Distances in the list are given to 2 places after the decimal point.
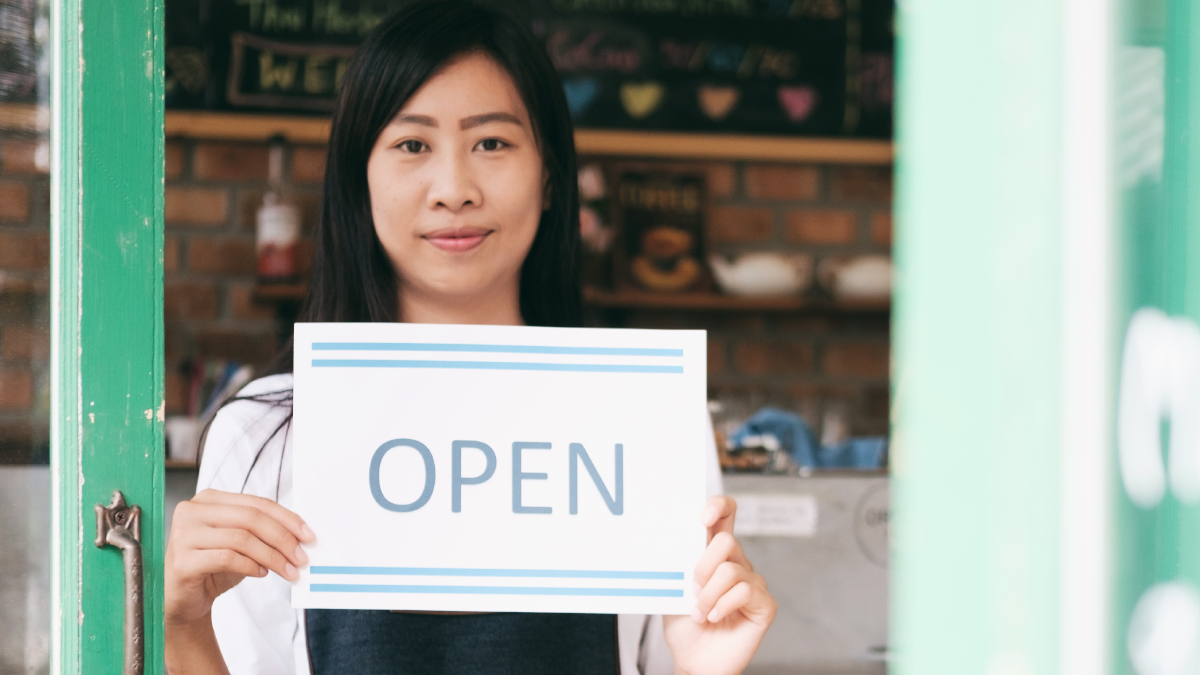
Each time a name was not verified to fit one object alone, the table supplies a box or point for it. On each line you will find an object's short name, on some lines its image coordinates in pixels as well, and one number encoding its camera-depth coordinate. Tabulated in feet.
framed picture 11.09
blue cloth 9.05
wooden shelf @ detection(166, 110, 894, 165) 10.42
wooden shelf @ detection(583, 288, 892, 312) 10.89
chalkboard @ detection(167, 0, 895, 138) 10.34
